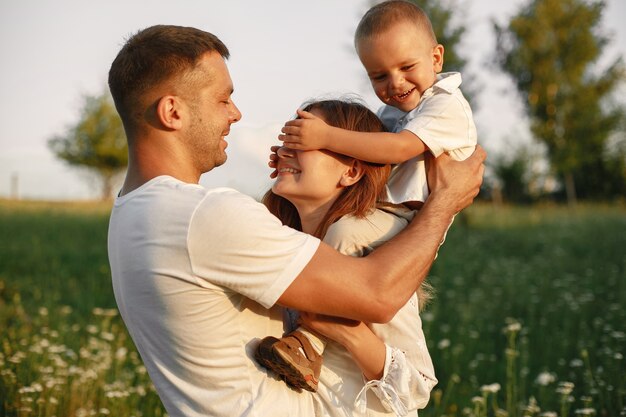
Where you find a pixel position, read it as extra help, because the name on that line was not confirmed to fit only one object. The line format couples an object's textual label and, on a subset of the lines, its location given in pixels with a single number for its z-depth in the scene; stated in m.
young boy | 2.50
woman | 2.48
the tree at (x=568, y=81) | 33.19
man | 2.27
